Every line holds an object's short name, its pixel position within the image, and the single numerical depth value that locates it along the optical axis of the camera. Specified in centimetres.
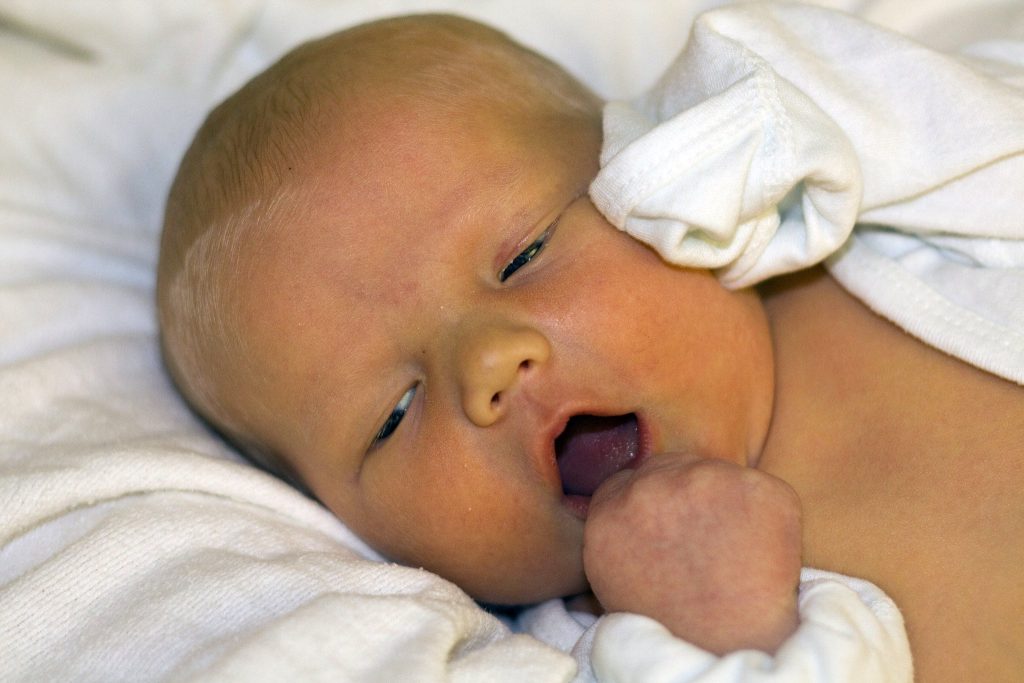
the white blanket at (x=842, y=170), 45
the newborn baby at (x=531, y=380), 45
